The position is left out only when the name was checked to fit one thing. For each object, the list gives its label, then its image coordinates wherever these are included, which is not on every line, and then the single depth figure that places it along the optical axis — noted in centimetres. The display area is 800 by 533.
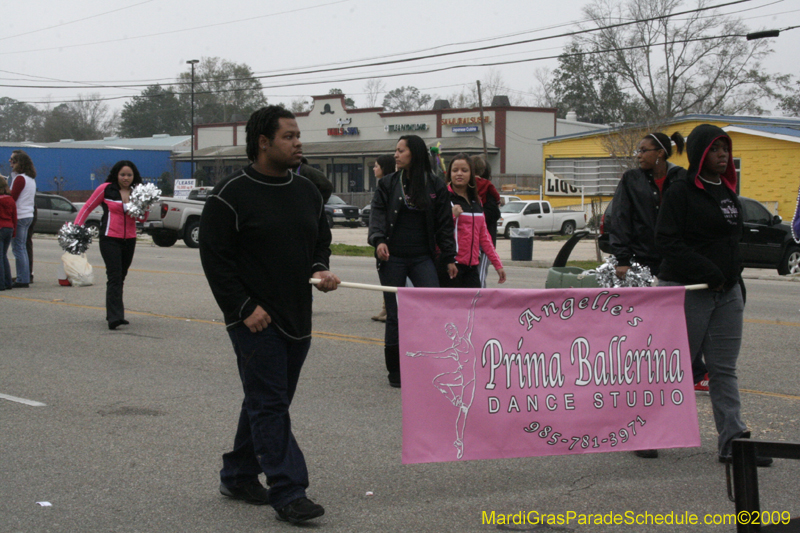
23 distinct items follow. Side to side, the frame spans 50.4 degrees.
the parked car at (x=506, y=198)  3969
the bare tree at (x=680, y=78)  5641
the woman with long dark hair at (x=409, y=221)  663
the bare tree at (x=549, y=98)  8150
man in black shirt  402
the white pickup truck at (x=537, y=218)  3522
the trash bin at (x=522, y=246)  2209
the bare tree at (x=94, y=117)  11056
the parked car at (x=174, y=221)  2441
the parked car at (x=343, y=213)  4081
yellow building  3259
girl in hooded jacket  489
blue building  6462
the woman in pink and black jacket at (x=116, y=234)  971
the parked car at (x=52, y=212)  3106
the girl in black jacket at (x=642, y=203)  601
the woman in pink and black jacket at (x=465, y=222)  719
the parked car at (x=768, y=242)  1889
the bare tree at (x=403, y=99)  10742
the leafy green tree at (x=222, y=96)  9462
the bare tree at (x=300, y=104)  9997
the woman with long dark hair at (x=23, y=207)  1322
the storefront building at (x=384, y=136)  5416
